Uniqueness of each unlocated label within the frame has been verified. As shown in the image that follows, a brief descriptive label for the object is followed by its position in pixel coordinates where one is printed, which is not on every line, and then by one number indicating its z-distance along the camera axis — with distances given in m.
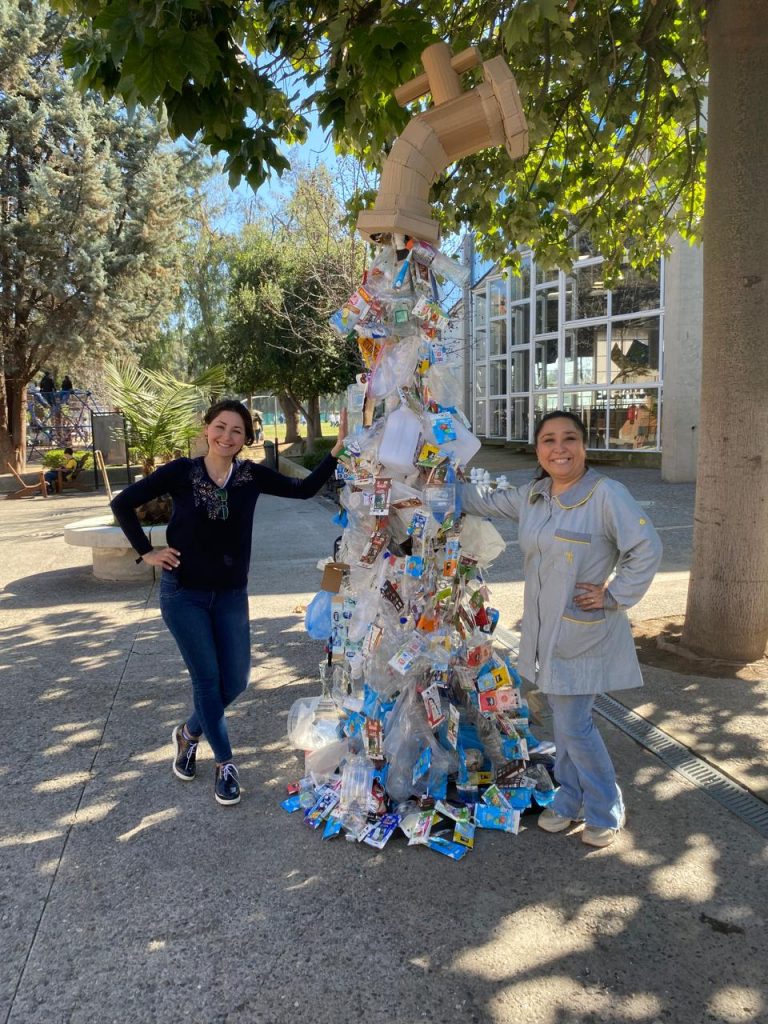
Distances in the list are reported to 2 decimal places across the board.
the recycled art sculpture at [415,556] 3.00
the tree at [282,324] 17.69
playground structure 22.48
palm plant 7.66
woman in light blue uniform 2.67
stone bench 7.35
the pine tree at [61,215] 17.77
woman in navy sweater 3.15
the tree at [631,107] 3.70
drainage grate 3.07
